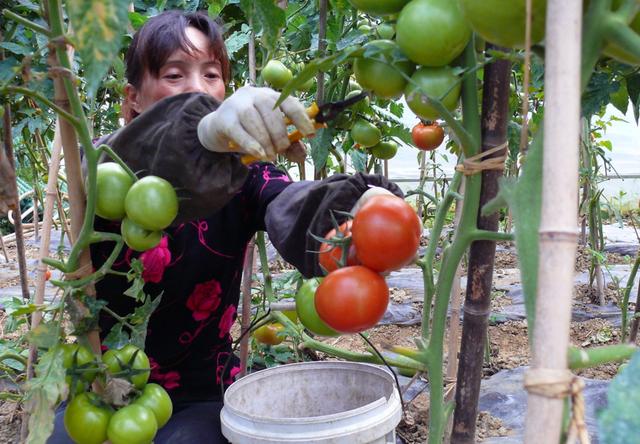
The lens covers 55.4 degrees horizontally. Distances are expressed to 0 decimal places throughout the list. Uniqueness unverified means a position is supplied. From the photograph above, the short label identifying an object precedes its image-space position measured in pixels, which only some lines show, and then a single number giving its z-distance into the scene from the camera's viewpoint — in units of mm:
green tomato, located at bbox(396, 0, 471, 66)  467
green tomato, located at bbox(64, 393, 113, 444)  658
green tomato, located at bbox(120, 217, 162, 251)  642
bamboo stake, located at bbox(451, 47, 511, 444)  621
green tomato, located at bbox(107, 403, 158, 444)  665
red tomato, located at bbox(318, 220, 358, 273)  757
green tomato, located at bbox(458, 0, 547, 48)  346
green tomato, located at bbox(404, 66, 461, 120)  495
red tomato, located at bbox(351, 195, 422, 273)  663
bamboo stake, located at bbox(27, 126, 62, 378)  1017
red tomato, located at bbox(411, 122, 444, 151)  1421
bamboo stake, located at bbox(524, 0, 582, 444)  248
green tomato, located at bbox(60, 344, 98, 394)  636
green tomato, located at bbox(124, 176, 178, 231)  614
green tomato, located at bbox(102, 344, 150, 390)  687
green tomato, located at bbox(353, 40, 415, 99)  510
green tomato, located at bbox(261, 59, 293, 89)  1317
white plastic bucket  854
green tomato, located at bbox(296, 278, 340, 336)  802
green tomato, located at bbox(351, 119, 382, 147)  1307
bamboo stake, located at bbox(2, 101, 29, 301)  1455
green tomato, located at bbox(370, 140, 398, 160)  1460
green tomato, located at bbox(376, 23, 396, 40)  800
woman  715
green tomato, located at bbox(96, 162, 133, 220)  638
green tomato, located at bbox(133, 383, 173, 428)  715
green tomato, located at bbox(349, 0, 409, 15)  520
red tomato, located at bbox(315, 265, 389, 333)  670
